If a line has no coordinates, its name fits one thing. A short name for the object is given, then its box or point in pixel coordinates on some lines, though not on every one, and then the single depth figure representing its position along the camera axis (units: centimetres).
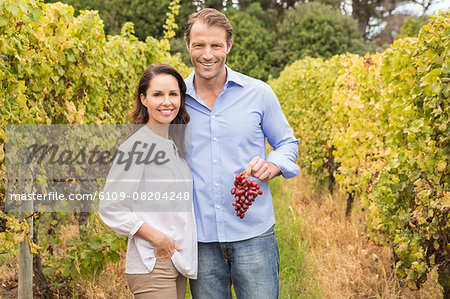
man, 431
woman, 392
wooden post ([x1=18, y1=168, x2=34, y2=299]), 661
